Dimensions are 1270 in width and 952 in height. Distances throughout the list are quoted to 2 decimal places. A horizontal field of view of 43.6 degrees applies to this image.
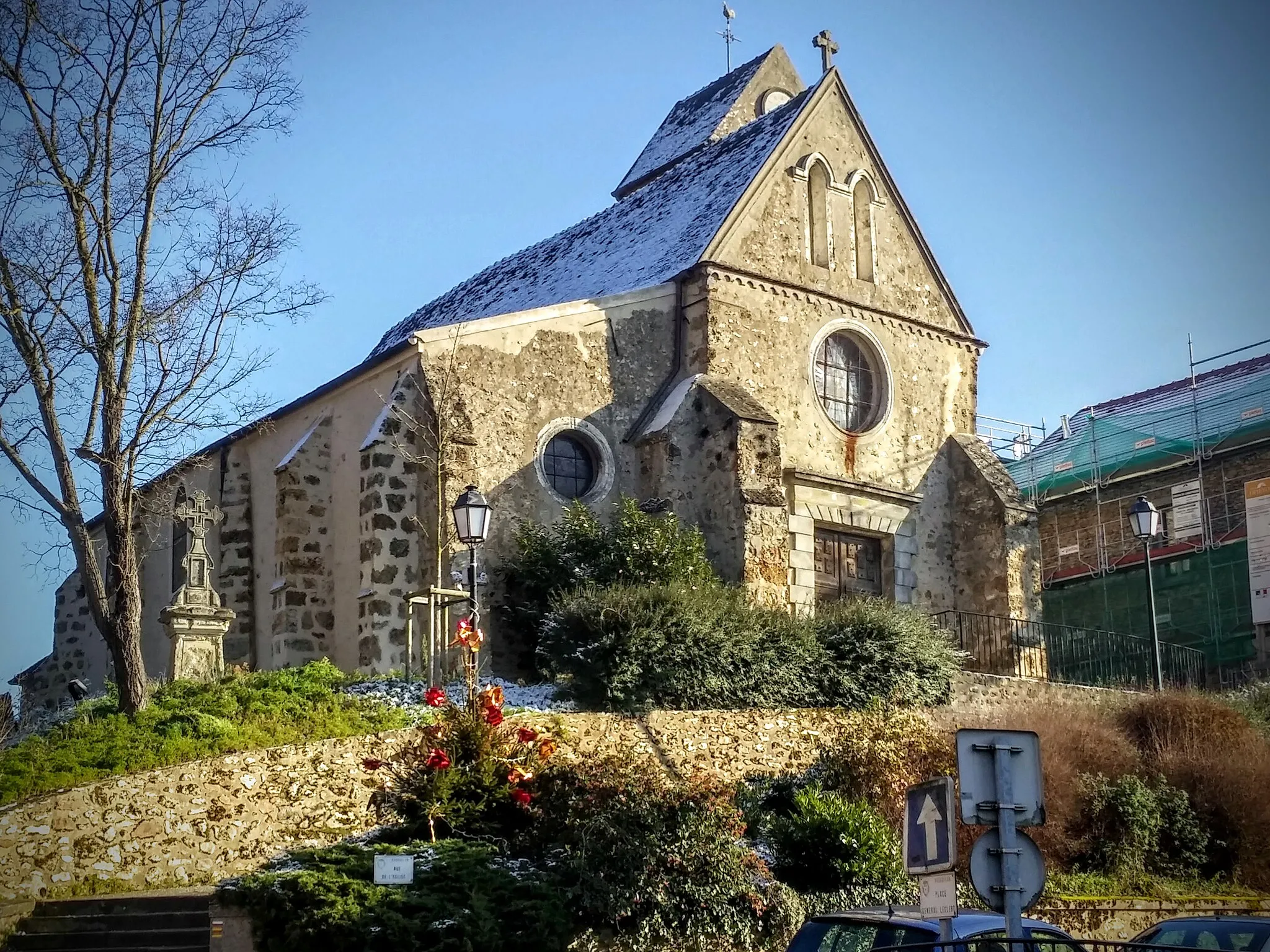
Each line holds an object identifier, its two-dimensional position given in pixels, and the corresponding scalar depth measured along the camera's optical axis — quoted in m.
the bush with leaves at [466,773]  14.93
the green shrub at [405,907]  12.34
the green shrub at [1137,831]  17.41
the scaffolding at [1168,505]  31.17
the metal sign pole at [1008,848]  8.31
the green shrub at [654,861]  13.52
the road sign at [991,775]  8.48
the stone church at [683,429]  21.98
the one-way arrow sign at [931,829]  8.74
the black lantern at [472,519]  16.16
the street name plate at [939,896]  8.65
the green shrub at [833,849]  14.84
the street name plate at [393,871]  13.14
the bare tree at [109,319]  18.17
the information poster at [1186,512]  32.03
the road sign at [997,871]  8.38
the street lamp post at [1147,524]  23.00
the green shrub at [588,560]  21.30
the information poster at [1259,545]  29.78
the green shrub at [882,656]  20.53
